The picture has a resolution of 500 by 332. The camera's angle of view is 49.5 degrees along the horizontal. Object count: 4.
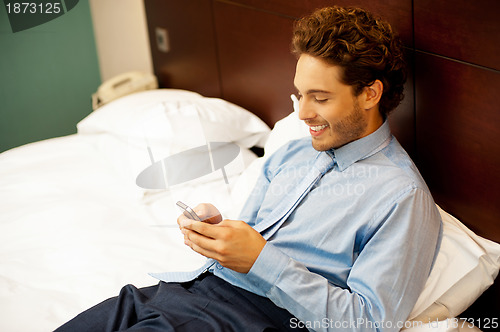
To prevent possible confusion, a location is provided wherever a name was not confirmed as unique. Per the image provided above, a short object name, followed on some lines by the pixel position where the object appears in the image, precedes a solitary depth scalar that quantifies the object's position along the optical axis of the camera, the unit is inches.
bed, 51.4
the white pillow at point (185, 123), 80.2
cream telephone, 105.3
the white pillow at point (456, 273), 49.1
